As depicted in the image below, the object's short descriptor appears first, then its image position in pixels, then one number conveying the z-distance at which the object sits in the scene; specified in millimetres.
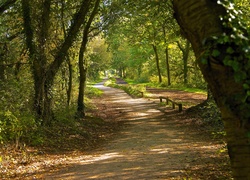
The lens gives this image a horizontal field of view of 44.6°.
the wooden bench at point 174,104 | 19208
